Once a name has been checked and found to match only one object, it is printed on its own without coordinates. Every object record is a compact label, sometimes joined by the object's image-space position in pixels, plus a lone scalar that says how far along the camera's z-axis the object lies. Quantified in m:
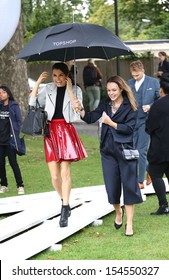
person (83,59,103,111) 25.36
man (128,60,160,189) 11.48
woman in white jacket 9.05
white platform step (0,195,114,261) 7.58
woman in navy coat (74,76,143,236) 8.66
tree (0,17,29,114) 20.80
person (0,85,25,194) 11.66
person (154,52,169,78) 21.77
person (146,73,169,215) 9.46
